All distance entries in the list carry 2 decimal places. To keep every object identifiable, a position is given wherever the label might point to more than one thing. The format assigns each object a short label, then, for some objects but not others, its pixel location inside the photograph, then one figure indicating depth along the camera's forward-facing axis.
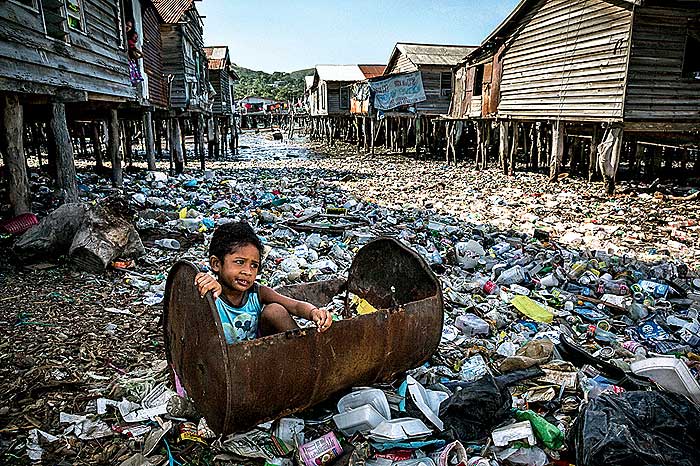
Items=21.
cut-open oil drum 2.29
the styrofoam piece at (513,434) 2.56
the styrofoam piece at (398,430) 2.53
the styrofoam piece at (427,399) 2.70
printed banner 22.99
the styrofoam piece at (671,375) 2.75
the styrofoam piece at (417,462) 2.38
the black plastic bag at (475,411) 2.63
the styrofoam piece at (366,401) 2.75
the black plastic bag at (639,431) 2.03
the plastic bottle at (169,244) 6.12
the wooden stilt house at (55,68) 5.77
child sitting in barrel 2.66
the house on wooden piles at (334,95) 35.75
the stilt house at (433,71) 23.98
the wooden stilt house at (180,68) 15.62
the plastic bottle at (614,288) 5.10
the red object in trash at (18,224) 5.67
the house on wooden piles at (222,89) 26.16
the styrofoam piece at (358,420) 2.60
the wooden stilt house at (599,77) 10.28
